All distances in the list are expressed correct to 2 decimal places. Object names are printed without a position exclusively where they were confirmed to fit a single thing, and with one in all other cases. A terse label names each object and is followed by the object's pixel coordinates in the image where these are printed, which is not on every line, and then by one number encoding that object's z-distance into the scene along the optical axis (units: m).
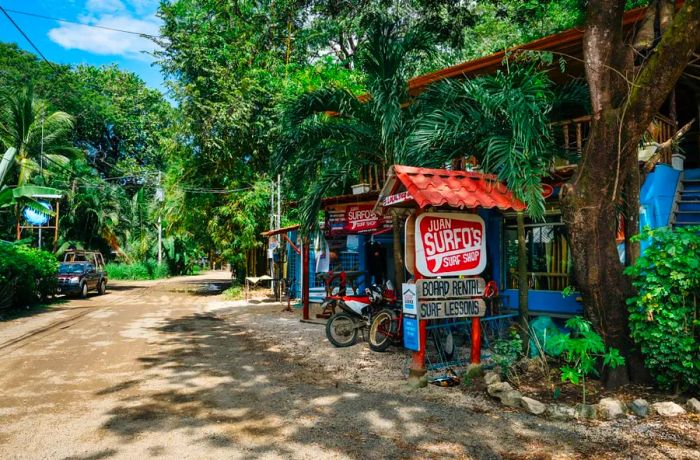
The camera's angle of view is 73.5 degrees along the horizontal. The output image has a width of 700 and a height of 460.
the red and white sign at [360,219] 12.62
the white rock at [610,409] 4.69
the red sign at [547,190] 8.86
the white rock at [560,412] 4.72
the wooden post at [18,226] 20.14
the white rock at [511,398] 5.13
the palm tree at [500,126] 6.08
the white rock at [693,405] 4.65
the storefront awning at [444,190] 5.73
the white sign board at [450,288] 6.09
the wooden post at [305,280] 12.55
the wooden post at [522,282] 7.04
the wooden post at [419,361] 6.04
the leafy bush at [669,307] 4.69
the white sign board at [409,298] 6.06
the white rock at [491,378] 5.75
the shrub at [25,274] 13.97
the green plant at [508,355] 6.02
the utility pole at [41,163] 22.31
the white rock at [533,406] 4.87
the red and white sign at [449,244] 6.07
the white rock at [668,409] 4.64
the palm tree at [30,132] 21.70
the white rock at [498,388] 5.34
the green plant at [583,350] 5.03
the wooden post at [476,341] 6.35
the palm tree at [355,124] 8.30
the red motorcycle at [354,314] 8.55
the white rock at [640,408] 4.70
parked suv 19.33
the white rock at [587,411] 4.70
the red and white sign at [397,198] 6.02
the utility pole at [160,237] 33.12
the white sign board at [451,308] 6.04
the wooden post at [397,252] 8.66
